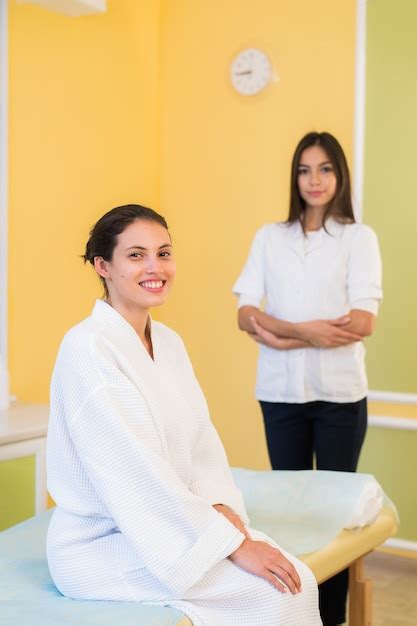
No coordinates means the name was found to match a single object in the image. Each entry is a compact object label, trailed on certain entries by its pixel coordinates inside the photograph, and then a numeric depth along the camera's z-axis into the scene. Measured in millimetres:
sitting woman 1655
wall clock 3629
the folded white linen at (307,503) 2092
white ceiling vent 3117
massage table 1577
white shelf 2643
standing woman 2664
